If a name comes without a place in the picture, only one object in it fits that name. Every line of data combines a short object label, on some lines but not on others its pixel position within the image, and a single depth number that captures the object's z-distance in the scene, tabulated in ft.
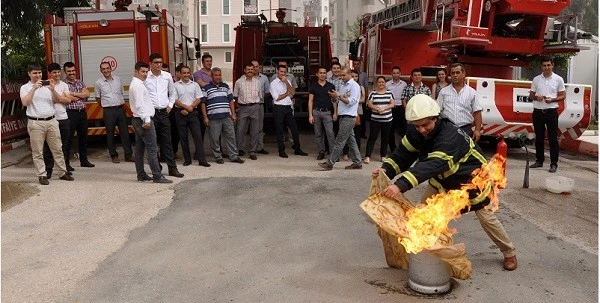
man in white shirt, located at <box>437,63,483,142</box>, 24.31
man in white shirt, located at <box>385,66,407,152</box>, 32.83
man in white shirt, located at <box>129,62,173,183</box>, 25.22
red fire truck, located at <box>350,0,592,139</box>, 30.04
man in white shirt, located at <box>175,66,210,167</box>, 29.68
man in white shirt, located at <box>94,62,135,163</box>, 30.58
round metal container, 13.23
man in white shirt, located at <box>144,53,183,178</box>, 27.20
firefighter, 13.08
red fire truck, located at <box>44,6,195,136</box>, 35.39
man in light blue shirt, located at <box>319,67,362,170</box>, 28.94
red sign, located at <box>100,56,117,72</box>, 35.53
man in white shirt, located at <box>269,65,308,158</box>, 33.20
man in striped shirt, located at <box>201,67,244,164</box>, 30.86
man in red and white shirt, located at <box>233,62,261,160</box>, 32.35
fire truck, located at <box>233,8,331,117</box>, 43.60
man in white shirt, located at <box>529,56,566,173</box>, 27.78
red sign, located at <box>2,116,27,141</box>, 36.23
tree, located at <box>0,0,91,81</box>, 38.32
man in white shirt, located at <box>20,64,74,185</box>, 24.59
